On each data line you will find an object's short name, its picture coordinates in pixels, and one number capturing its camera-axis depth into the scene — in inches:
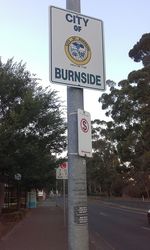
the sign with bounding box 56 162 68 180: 445.5
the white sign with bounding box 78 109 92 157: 95.1
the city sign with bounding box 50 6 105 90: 97.0
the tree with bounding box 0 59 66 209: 373.5
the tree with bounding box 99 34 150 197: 941.7
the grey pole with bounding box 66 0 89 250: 92.9
